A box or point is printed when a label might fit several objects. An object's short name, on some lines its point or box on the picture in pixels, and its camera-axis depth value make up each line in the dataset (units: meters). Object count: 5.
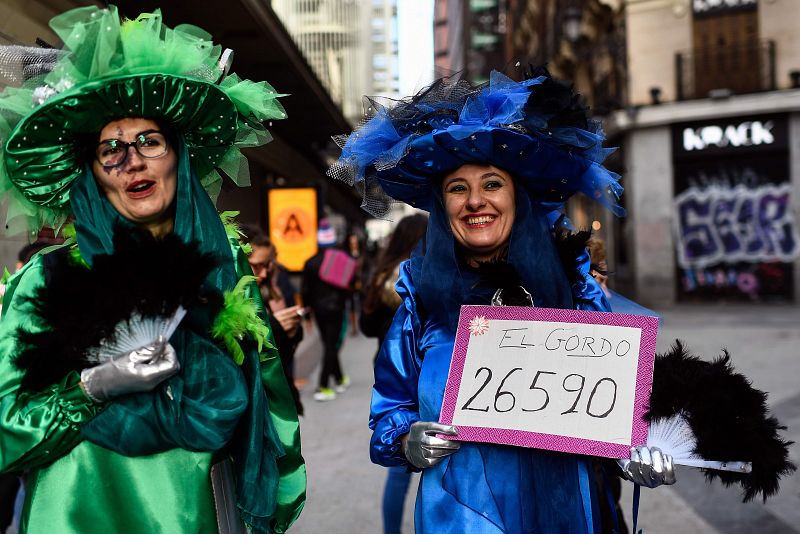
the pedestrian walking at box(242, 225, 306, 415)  3.73
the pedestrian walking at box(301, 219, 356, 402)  8.12
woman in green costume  1.88
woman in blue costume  2.14
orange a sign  11.20
